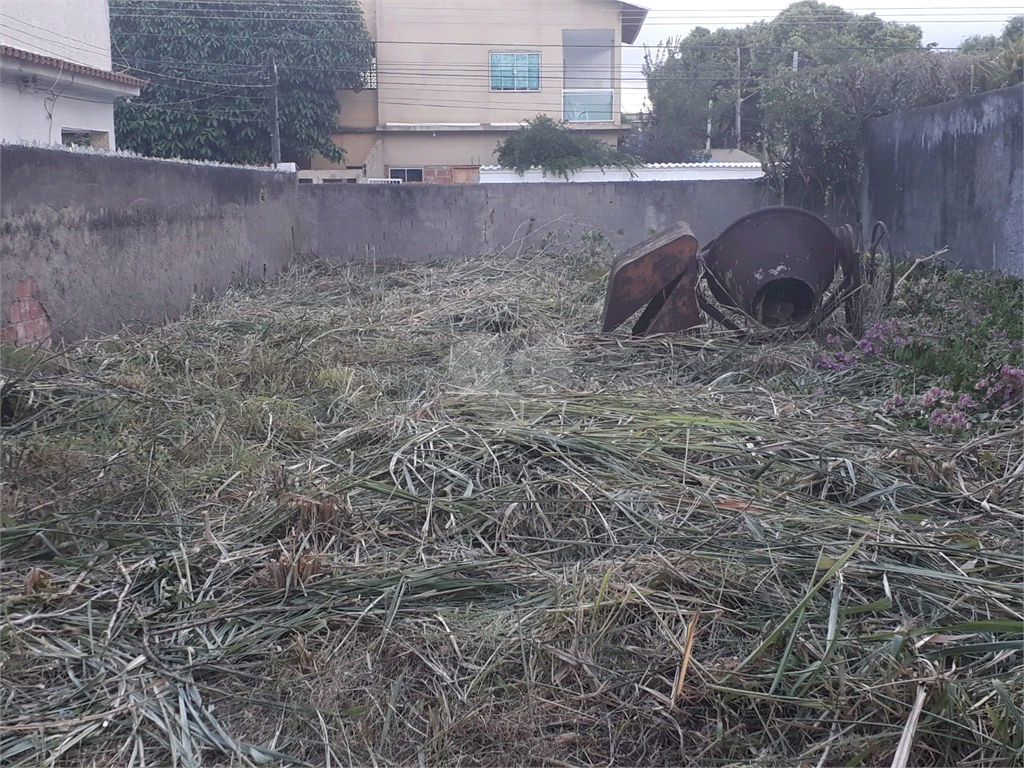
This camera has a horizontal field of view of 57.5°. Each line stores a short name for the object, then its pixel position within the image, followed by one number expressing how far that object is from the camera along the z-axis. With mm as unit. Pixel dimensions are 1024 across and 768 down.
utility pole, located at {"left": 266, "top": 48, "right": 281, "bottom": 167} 23125
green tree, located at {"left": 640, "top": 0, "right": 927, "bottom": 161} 31156
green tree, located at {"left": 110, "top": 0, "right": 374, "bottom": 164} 25094
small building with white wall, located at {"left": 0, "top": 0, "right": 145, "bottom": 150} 12367
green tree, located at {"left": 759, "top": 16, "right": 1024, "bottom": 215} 12781
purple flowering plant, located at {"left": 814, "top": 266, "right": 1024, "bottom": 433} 4672
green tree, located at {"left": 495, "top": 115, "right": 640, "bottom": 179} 21578
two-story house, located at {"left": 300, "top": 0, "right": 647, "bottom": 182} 26359
